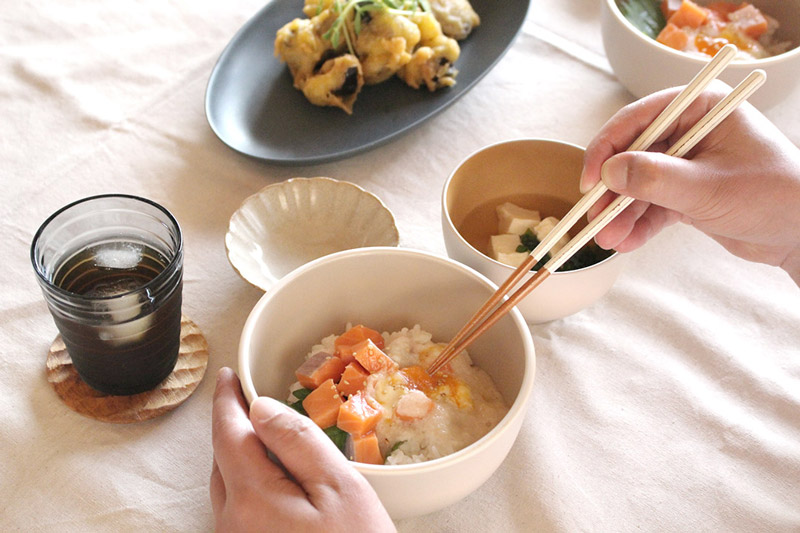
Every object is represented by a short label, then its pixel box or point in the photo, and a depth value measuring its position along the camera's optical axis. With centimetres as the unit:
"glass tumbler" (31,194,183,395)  90
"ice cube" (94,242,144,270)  99
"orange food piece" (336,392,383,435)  85
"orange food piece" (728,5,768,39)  149
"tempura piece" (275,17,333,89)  145
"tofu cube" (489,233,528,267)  111
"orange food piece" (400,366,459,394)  93
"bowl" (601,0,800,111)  131
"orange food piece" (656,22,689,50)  143
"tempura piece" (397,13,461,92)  146
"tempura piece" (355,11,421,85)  144
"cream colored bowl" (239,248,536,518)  84
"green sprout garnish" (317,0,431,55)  145
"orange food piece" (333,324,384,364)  99
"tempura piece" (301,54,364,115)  143
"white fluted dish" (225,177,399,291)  118
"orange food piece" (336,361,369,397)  91
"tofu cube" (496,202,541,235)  117
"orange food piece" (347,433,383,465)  85
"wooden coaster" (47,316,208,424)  101
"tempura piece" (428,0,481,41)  155
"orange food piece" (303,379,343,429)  88
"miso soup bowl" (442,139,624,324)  119
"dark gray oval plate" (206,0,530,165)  139
